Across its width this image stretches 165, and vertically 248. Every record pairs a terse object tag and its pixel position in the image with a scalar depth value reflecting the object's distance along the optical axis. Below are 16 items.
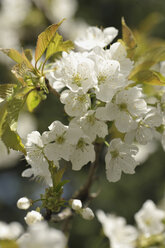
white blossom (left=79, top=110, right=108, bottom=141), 0.79
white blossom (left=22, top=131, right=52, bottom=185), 0.80
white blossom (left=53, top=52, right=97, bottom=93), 0.79
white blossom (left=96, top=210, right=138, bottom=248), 0.81
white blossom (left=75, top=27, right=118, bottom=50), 0.86
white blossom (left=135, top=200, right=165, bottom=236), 0.83
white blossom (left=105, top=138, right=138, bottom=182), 0.81
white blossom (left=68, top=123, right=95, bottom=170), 0.80
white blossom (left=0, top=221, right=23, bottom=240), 0.73
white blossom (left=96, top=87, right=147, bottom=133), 0.80
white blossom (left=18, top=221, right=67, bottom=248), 0.68
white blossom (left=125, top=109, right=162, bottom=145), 0.80
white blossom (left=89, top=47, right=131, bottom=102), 0.79
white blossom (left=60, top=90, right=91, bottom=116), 0.79
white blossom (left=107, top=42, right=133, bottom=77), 0.81
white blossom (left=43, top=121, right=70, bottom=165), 0.79
